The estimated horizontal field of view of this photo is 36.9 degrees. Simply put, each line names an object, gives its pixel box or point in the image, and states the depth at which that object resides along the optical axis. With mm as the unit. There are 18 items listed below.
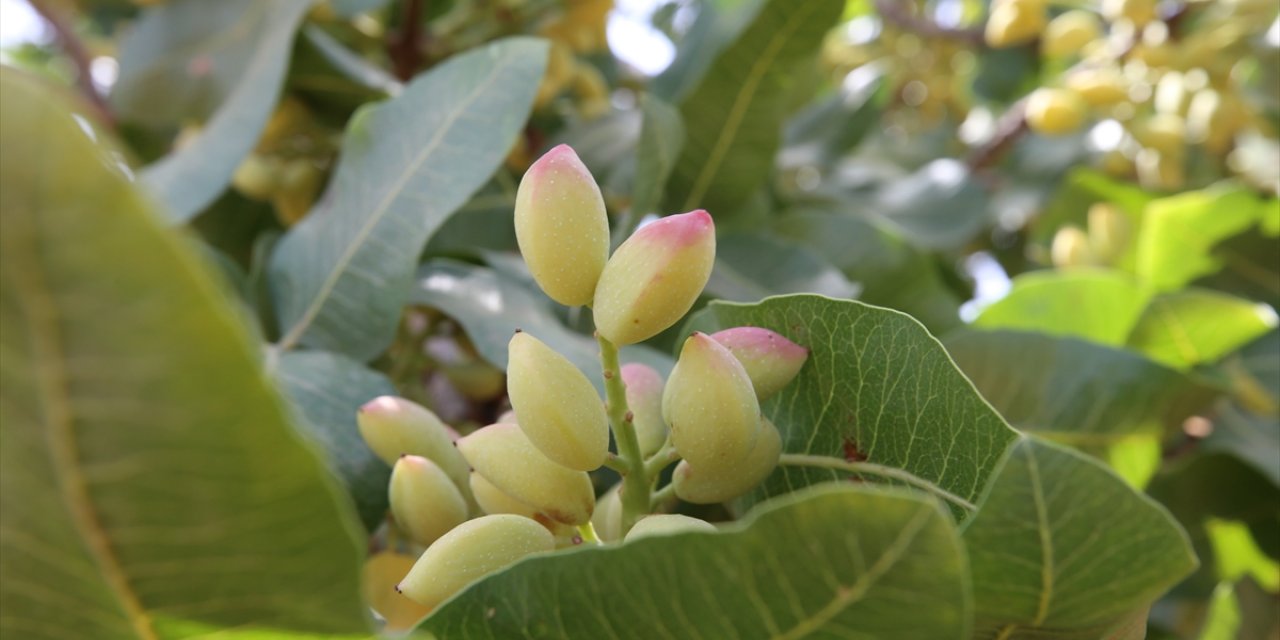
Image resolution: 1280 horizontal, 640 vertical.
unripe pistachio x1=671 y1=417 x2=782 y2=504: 260
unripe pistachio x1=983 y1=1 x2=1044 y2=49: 615
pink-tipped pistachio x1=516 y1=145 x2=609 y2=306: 254
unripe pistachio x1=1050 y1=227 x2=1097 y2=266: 527
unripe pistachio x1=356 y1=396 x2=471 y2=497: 283
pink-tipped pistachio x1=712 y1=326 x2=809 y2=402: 264
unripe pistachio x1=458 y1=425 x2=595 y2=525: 258
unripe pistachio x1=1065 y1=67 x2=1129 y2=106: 559
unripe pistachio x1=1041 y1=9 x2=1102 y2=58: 589
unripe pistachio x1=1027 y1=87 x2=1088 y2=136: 553
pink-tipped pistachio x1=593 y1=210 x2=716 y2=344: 248
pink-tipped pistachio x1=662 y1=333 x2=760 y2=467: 249
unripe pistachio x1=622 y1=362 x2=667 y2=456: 269
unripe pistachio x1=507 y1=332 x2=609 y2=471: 249
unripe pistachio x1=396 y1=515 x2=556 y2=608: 250
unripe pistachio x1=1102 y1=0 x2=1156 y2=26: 552
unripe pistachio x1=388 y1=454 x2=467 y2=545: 275
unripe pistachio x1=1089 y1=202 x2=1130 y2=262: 523
